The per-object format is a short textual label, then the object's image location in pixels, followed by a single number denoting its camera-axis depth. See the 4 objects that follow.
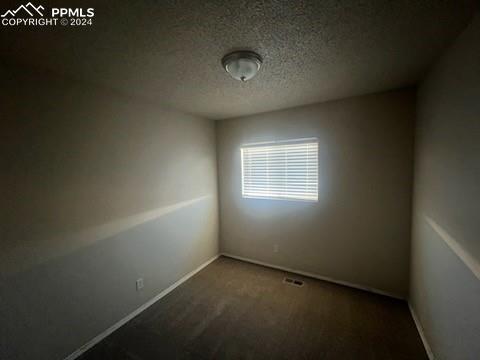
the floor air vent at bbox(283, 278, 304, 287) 2.49
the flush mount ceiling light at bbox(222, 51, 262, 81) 1.31
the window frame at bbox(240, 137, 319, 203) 2.56
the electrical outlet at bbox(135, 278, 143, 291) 2.10
